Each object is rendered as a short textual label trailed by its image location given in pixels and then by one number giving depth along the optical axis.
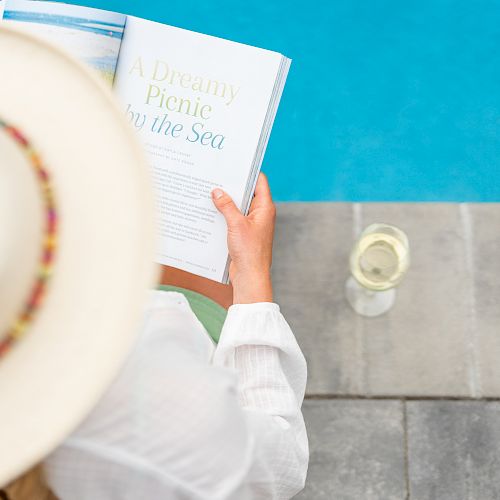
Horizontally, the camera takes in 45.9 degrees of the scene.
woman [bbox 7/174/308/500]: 0.57
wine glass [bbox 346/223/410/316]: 1.21
